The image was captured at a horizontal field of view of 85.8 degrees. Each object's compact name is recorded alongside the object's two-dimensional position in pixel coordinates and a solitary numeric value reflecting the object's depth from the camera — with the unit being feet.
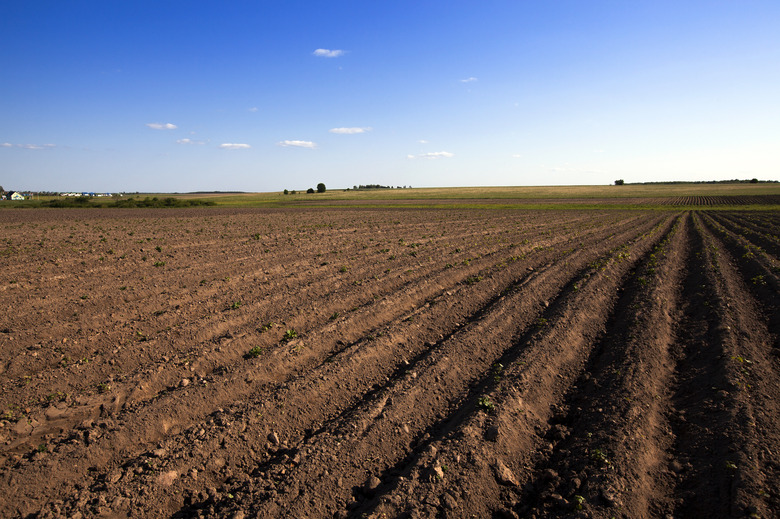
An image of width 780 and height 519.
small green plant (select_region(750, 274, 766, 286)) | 41.78
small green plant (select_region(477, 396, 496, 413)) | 18.92
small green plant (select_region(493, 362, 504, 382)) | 22.14
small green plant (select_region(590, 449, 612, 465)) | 15.47
